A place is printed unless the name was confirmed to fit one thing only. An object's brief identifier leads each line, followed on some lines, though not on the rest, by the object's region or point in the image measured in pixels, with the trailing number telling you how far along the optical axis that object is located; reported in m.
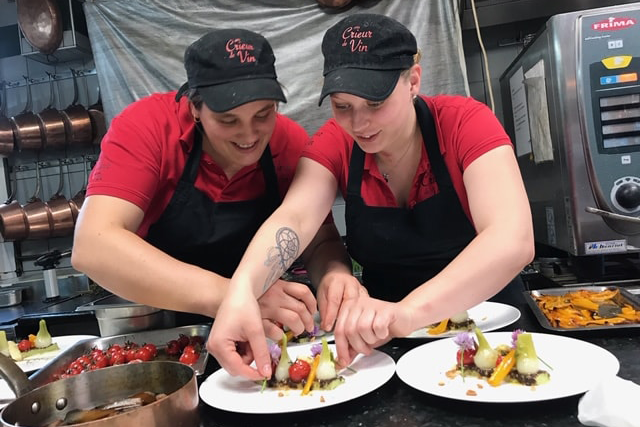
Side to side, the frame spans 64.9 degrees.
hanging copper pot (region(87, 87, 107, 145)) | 3.16
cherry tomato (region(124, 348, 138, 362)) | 1.27
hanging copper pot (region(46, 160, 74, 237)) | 3.11
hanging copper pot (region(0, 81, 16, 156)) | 3.19
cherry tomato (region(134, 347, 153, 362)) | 1.27
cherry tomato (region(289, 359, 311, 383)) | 1.00
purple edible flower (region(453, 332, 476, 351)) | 0.99
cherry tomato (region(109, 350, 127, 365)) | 1.24
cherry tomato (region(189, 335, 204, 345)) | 1.37
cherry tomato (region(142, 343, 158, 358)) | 1.30
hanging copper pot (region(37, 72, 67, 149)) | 3.15
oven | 1.83
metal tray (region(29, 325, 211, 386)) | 1.25
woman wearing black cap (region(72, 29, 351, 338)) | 1.16
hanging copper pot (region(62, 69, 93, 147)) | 3.13
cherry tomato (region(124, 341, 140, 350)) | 1.35
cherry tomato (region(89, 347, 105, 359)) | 1.27
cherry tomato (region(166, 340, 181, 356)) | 1.33
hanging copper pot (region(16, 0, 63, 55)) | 2.99
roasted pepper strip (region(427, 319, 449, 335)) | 1.19
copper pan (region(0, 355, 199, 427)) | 0.69
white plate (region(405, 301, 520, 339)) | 1.19
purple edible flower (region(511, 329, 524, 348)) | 0.97
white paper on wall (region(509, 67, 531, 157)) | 2.32
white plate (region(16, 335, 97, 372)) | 1.38
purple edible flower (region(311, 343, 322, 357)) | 1.07
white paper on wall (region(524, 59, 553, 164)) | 2.03
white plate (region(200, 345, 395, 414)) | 0.87
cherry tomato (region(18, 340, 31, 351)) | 1.52
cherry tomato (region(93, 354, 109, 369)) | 1.22
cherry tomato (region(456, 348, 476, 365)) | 0.98
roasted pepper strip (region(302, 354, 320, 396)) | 0.95
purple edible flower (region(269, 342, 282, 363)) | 1.05
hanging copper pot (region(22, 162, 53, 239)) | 3.09
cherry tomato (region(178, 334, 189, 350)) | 1.35
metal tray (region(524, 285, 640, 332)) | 1.09
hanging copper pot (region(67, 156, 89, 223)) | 3.13
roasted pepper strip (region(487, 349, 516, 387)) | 0.89
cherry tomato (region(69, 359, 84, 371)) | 1.21
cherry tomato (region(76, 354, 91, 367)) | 1.23
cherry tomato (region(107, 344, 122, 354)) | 1.30
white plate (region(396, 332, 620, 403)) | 0.82
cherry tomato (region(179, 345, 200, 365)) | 1.23
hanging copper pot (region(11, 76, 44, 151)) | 3.17
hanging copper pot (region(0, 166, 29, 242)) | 3.06
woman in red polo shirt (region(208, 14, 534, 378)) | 1.03
